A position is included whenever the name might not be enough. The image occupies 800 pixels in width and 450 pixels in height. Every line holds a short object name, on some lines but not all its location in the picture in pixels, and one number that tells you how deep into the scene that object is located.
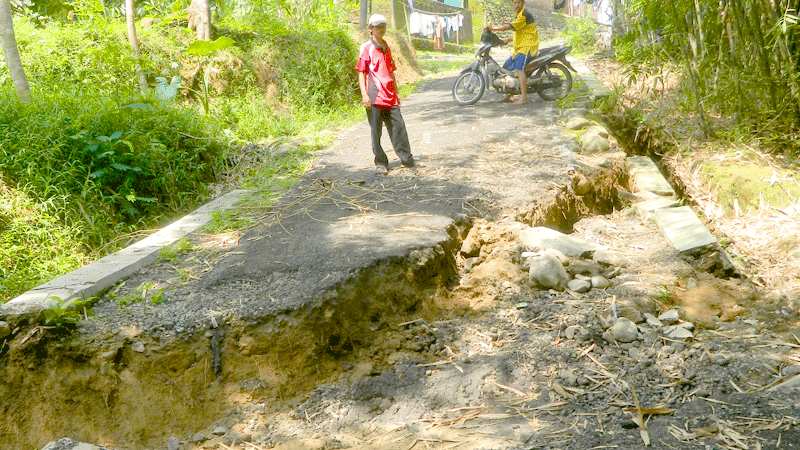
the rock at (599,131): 6.31
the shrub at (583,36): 15.47
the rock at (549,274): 3.79
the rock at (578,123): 6.74
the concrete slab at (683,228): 4.18
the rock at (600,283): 3.78
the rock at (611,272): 3.95
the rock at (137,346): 3.34
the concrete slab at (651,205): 4.99
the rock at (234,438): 3.06
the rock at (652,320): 3.35
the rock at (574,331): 3.27
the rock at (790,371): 2.74
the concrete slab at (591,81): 8.35
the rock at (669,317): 3.38
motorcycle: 8.21
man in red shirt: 5.43
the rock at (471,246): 4.25
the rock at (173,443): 3.10
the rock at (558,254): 4.01
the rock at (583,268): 3.94
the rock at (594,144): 6.05
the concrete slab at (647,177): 5.42
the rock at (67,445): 2.56
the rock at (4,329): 3.37
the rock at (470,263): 4.14
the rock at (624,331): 3.22
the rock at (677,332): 3.21
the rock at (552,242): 4.14
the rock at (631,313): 3.39
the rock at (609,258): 4.12
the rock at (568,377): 2.91
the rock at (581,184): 5.26
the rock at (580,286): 3.75
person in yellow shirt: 7.85
